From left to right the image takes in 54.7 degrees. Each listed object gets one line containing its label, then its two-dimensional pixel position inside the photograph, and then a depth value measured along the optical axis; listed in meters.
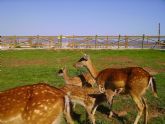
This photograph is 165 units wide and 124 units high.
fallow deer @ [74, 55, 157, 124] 4.50
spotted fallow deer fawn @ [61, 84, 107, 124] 3.97
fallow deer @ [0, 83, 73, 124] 2.65
